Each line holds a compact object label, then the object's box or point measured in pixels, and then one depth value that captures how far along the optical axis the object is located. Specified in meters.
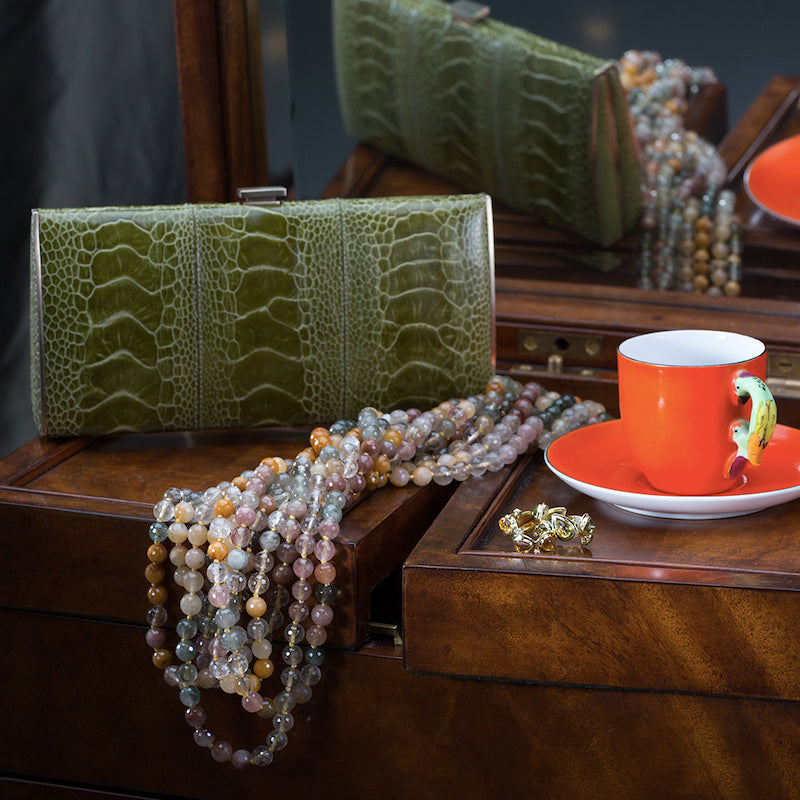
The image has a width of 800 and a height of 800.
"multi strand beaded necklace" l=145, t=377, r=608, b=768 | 1.09
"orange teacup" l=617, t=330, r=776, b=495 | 1.07
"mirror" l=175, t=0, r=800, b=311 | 1.28
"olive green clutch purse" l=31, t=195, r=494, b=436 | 1.20
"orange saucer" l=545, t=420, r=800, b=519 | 1.08
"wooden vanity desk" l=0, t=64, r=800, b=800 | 1.05
